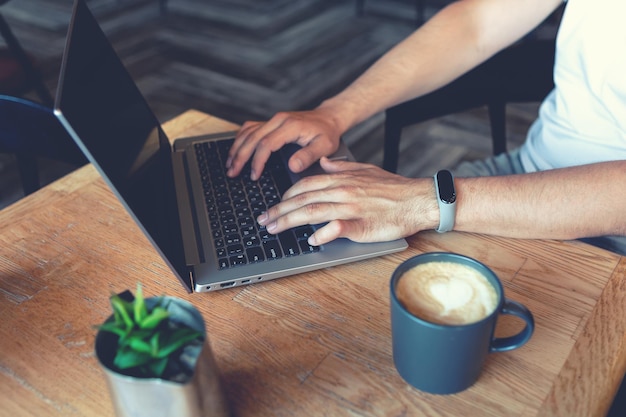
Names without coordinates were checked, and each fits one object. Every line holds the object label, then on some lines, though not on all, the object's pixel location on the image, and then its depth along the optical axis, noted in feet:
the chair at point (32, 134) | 3.67
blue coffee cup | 1.68
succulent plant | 1.52
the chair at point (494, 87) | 4.24
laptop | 2.12
